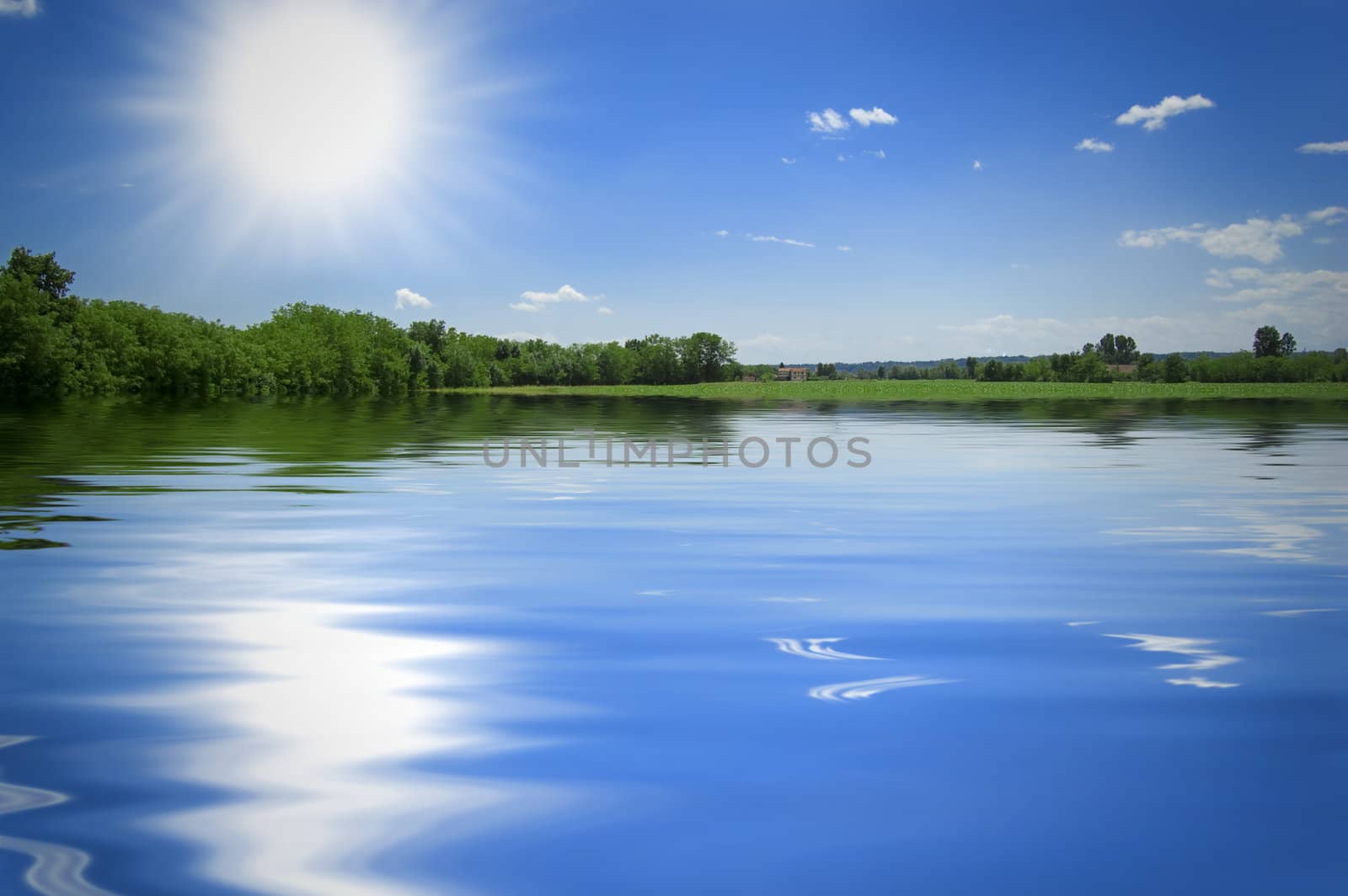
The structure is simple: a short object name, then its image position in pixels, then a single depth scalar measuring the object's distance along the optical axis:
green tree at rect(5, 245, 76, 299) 93.81
